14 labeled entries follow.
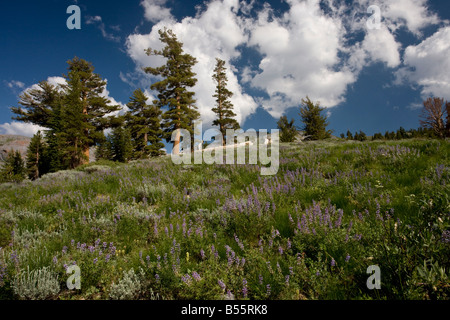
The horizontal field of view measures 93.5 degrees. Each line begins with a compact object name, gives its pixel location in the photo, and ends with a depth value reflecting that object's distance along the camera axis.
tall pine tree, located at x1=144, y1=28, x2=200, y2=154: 37.12
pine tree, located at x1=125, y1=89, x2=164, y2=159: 46.44
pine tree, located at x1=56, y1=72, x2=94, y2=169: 34.25
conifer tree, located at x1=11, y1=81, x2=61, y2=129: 43.47
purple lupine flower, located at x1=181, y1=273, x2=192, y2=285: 2.22
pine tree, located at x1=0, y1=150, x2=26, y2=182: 42.65
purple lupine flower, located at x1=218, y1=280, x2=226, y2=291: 2.07
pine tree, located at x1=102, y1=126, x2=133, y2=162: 46.96
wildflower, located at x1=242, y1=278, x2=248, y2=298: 2.06
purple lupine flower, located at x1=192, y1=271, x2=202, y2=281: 2.20
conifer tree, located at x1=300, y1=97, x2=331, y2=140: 41.80
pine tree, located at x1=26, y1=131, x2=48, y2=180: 45.67
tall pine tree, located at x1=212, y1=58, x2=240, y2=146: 51.75
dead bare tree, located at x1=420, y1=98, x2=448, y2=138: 37.40
